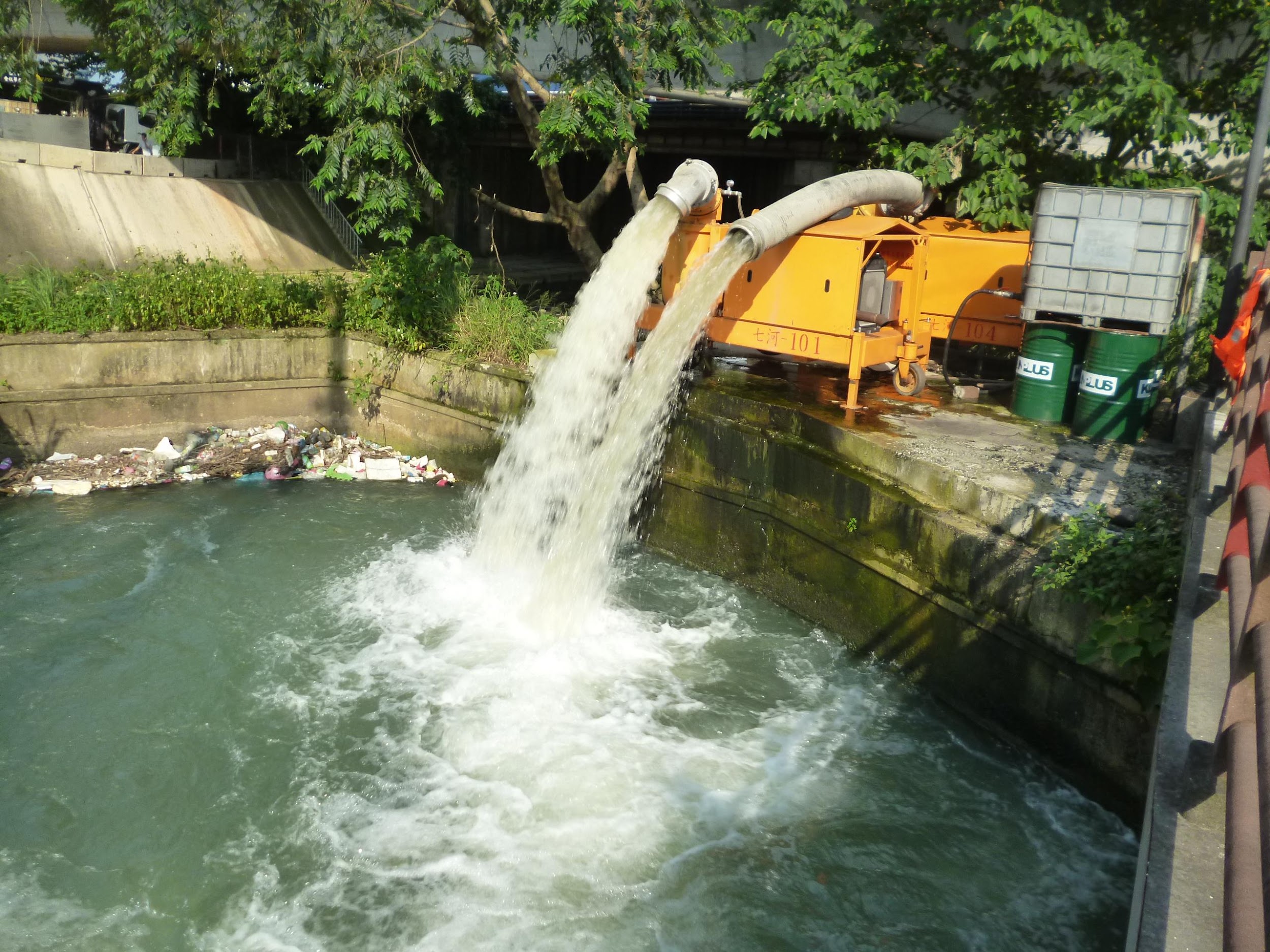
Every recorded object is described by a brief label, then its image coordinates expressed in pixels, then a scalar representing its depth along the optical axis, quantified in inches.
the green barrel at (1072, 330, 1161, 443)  285.4
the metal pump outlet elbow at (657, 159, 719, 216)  313.6
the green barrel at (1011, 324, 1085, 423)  307.3
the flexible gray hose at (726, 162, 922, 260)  297.4
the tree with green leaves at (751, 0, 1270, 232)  333.4
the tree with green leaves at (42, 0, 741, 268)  385.7
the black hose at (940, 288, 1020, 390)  332.2
